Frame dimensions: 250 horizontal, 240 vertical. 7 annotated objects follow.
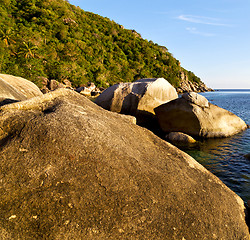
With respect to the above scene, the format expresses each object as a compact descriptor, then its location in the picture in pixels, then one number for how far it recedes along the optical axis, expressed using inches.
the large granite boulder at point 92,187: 91.5
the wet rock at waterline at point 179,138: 435.2
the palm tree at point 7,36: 1613.4
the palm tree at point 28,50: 1644.9
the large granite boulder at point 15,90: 193.5
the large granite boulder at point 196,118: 464.4
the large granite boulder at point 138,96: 536.1
